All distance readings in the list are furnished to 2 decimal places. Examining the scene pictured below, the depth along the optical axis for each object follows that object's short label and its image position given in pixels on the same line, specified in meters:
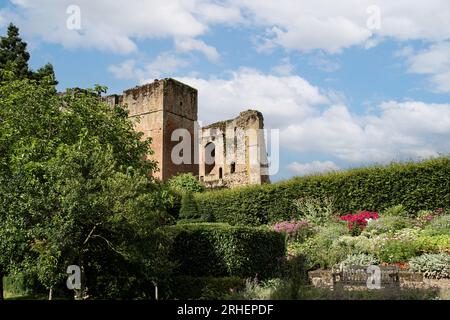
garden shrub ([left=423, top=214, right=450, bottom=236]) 17.11
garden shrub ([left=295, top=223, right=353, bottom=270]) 16.44
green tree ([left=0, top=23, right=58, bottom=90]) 28.41
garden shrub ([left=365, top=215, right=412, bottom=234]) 18.33
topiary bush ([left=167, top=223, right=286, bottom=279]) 14.02
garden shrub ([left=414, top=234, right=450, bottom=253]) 15.29
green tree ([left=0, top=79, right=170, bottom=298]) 10.88
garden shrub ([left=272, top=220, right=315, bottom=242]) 19.52
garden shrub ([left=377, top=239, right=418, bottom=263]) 15.38
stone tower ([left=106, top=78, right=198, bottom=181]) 38.72
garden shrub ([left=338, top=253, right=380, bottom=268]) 15.49
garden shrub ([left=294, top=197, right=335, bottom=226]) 21.58
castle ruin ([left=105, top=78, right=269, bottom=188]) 38.53
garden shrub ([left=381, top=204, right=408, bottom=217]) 20.27
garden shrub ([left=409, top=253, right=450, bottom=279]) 14.12
